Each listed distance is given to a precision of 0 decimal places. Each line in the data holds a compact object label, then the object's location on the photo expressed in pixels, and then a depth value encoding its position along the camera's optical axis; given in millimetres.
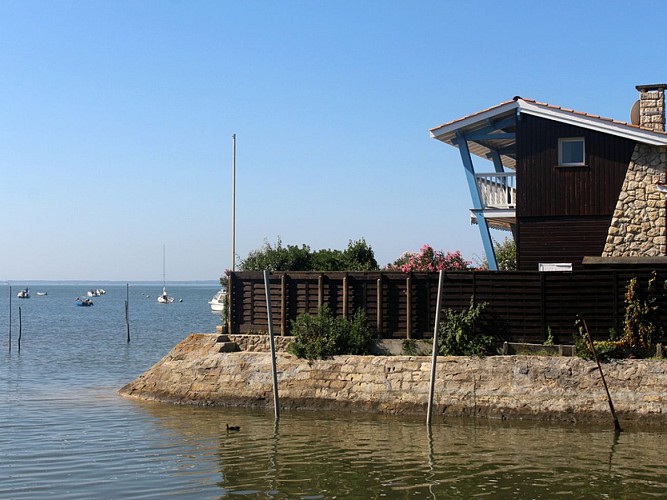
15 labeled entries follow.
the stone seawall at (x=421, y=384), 23297
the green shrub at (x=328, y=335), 26344
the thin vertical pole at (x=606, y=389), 22312
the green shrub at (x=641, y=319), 24453
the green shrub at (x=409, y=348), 26422
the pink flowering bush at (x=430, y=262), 31172
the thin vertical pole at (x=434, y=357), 22938
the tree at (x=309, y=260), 32438
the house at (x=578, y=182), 29328
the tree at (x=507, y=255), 36469
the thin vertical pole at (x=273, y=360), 24719
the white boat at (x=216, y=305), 126525
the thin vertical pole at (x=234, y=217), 31617
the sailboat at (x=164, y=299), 180500
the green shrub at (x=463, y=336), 25312
